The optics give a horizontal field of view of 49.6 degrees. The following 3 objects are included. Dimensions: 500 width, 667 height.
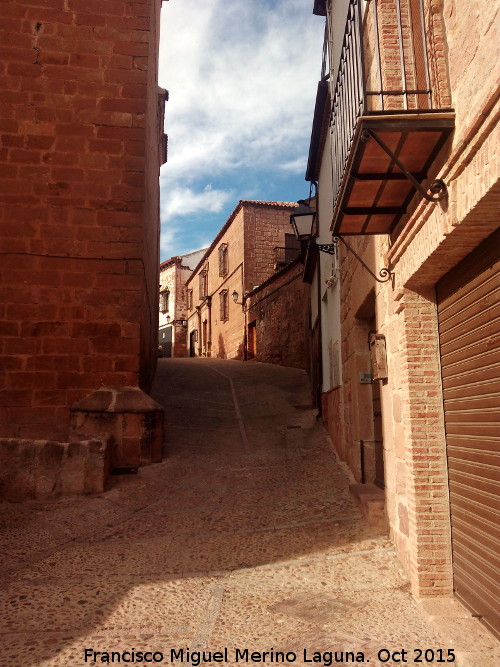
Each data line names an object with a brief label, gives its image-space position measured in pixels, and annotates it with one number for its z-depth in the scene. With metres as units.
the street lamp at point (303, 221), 8.97
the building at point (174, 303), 36.97
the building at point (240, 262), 24.36
